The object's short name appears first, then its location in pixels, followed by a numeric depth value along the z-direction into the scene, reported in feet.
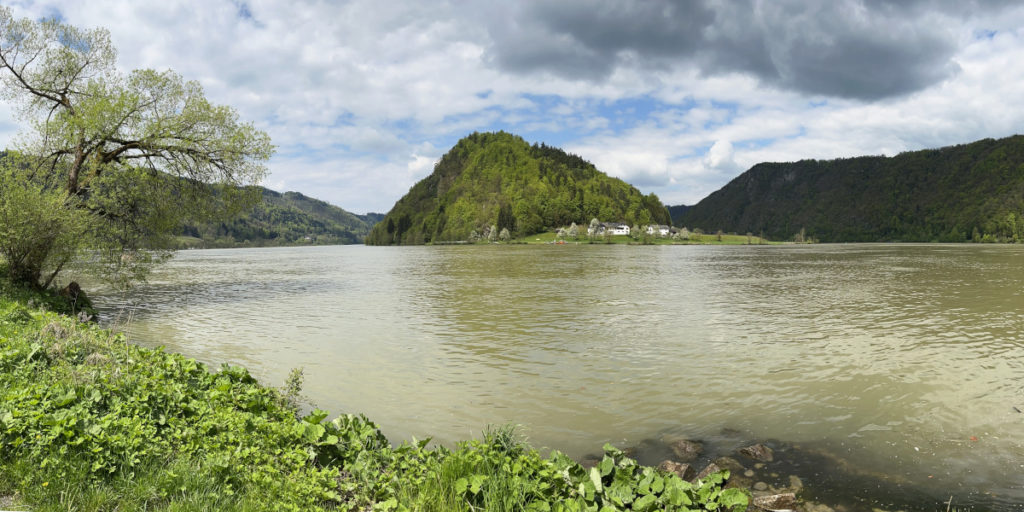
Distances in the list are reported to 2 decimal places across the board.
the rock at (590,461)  32.83
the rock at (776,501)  25.80
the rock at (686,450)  33.94
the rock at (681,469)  29.71
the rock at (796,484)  28.69
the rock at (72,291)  95.80
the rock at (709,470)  29.06
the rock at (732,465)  31.12
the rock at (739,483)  28.86
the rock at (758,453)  33.09
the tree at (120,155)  96.37
